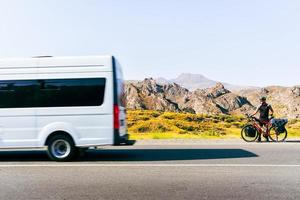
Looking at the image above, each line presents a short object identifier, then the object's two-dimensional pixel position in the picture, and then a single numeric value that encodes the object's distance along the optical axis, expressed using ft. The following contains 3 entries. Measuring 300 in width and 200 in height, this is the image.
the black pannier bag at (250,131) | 57.62
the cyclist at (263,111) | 59.12
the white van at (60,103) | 36.63
